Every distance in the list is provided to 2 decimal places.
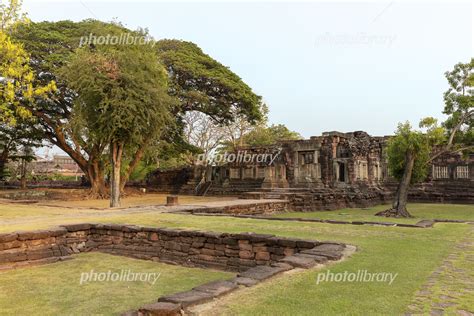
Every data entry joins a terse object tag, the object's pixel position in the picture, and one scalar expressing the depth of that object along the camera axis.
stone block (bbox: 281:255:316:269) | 5.85
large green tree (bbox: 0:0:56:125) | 17.94
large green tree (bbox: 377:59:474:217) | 15.89
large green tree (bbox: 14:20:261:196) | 24.06
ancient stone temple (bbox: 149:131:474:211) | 22.47
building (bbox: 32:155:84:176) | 61.38
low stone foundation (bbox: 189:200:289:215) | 15.23
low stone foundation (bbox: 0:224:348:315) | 7.51
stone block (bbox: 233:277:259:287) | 4.96
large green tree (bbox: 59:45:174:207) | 16.17
